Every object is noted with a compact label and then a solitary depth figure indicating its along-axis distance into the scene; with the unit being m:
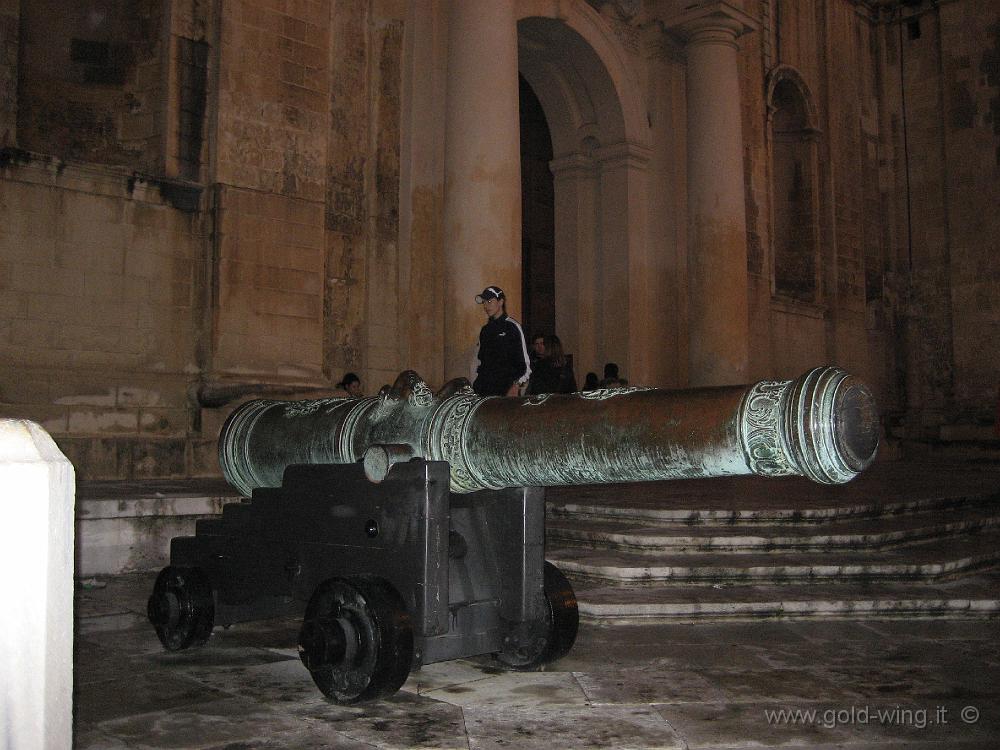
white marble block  1.71
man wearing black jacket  6.14
